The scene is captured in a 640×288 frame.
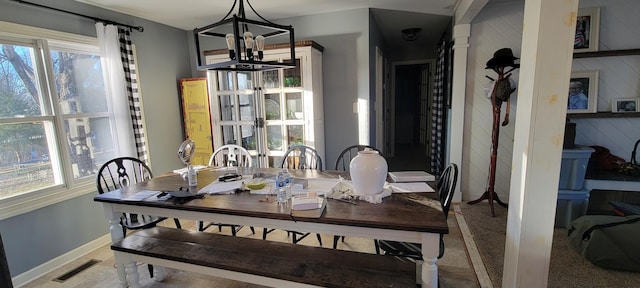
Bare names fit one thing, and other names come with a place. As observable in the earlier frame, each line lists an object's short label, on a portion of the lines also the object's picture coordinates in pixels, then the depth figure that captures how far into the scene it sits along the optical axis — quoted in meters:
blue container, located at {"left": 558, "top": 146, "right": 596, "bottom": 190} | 2.55
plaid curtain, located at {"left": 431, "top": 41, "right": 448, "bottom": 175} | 3.92
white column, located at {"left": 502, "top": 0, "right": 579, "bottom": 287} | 1.32
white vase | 1.61
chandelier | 1.58
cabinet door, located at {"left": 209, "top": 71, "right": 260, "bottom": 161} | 3.28
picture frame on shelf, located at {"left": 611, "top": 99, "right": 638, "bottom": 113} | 2.77
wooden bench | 1.47
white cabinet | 3.05
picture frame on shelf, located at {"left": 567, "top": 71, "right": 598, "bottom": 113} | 2.82
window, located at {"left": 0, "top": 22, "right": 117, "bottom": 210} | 2.22
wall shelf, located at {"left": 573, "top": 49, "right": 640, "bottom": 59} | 2.71
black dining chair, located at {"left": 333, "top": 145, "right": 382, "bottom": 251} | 3.36
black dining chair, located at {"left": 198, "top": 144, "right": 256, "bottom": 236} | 2.71
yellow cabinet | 3.48
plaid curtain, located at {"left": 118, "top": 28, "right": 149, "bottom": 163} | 2.93
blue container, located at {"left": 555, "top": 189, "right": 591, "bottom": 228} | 2.62
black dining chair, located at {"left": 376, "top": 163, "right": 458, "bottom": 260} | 1.66
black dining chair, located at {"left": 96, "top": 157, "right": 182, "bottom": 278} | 2.21
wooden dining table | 1.36
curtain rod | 2.27
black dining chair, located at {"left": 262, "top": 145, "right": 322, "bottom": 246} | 2.51
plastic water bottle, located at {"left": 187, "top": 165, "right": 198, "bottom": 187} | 2.01
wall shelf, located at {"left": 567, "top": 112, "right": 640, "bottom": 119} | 2.75
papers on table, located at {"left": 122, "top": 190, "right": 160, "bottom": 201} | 1.83
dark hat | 2.73
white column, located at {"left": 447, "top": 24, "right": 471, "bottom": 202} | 3.11
